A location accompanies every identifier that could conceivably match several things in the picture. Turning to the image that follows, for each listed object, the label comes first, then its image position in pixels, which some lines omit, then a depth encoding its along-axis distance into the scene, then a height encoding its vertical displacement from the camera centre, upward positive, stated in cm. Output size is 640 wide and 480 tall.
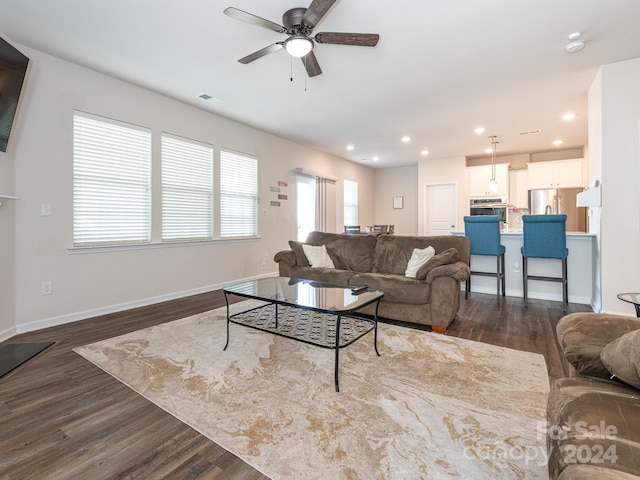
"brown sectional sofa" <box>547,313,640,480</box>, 79 -54
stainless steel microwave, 709 +76
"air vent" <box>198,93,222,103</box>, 427 +194
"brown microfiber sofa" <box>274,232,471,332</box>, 311 -38
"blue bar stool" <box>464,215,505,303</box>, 440 +1
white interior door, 802 +78
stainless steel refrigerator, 655 +73
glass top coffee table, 231 -48
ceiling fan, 222 +157
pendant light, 637 +175
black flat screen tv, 253 +131
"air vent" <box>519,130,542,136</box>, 576 +196
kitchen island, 427 -45
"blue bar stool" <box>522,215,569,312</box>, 398 -1
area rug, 144 -99
